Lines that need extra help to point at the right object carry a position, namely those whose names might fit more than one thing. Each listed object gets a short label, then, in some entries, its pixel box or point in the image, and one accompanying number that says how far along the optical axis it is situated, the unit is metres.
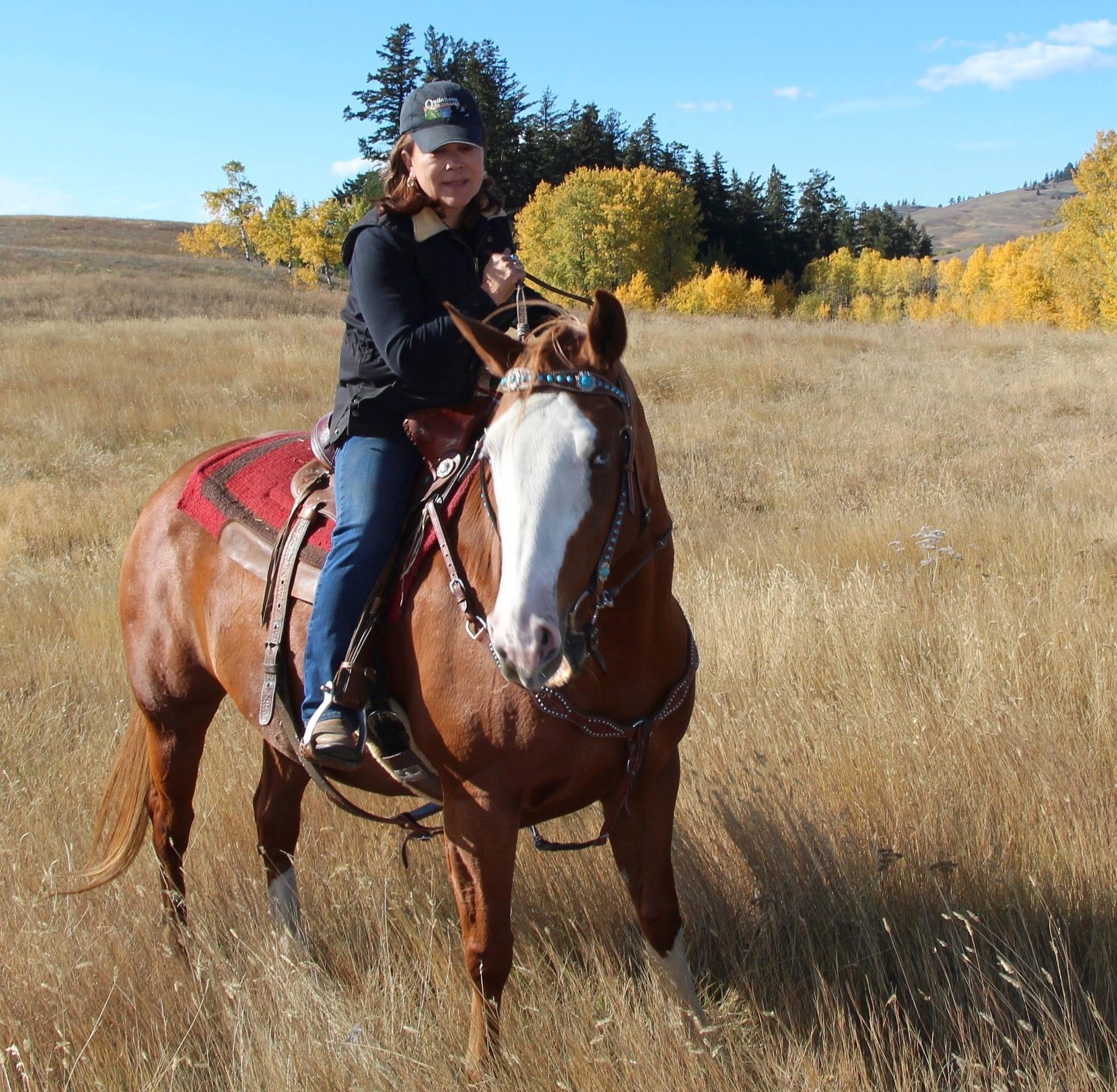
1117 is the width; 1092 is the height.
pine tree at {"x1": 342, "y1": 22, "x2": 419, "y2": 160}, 52.97
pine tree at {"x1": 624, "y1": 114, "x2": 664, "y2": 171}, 66.81
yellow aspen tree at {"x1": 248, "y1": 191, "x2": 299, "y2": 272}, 63.47
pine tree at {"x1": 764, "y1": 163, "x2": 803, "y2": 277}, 70.12
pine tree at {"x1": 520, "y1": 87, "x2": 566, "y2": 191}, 62.28
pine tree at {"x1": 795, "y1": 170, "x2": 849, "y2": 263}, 76.62
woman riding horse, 2.53
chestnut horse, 1.90
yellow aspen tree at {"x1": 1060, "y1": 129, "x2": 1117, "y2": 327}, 35.38
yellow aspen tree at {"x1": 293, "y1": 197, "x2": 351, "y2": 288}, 53.44
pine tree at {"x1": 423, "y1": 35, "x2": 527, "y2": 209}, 57.22
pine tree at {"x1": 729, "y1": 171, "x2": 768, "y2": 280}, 68.06
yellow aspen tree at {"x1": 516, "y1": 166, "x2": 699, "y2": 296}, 53.19
